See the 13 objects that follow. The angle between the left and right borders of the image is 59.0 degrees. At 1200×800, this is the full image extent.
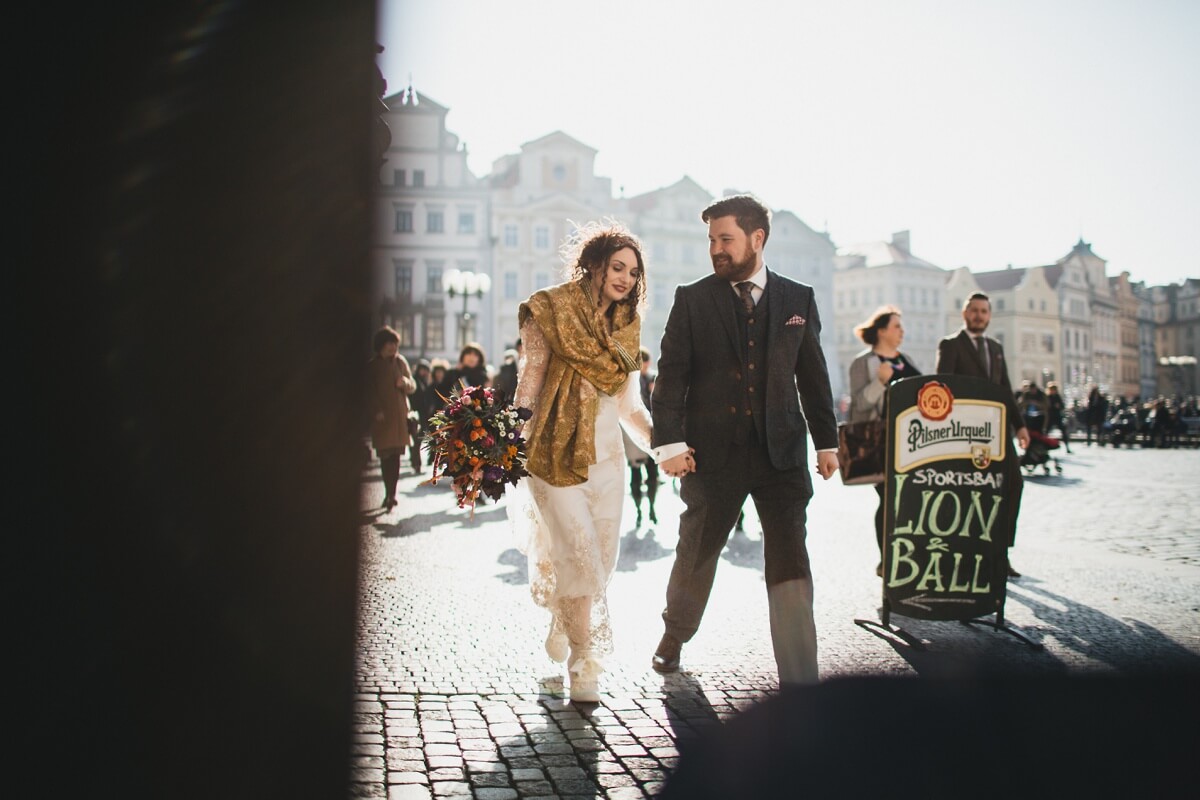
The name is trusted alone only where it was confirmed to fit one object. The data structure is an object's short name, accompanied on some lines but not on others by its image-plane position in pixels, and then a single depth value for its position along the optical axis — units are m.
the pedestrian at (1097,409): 33.53
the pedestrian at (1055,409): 25.12
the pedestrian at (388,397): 11.93
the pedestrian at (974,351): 7.97
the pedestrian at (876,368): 7.82
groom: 4.63
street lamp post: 28.89
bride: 4.76
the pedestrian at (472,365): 14.08
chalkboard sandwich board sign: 5.88
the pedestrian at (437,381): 17.17
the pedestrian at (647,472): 11.18
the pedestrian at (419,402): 19.68
